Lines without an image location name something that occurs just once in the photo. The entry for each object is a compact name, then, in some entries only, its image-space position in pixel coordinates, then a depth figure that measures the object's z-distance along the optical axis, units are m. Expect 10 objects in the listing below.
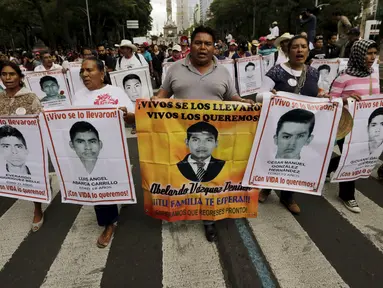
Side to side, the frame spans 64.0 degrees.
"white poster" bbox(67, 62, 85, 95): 7.11
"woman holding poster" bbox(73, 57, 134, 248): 2.85
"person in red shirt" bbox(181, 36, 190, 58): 10.59
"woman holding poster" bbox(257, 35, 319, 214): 3.15
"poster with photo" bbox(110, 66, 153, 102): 6.58
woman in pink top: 3.38
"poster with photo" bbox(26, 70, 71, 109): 7.00
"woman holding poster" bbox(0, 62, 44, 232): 3.23
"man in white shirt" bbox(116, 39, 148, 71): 7.39
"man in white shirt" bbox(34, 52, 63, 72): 7.10
